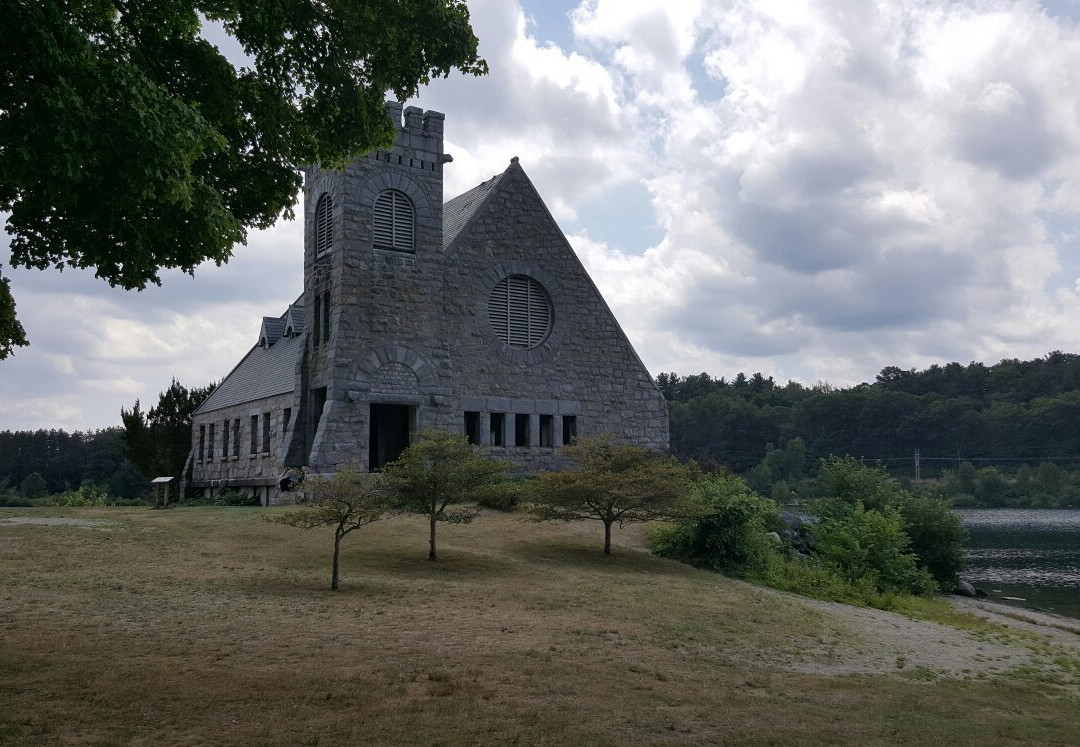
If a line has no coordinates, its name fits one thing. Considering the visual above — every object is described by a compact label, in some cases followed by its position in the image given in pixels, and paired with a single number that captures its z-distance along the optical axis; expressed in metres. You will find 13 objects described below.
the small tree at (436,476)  18.22
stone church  28.39
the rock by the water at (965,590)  24.70
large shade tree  7.77
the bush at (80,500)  38.19
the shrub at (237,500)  31.42
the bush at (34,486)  61.09
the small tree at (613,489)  20.39
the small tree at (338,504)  15.30
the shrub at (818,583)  19.12
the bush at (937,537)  25.83
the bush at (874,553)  21.97
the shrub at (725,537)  20.98
